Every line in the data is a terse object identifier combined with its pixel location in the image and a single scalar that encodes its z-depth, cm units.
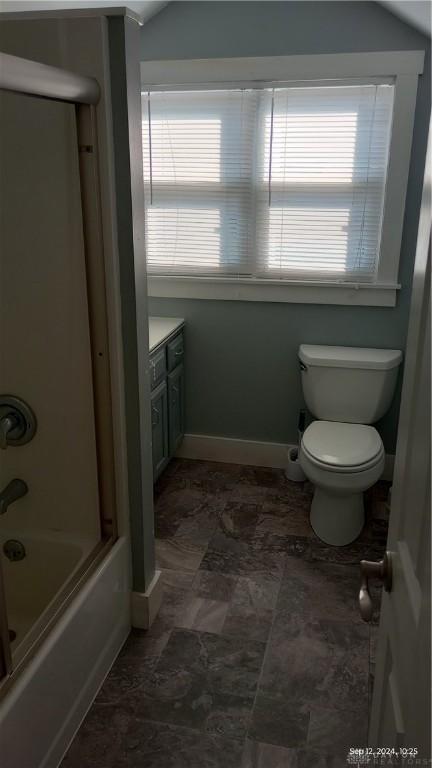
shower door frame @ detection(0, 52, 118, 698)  135
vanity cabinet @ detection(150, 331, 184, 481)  282
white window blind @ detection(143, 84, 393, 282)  284
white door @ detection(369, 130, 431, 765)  79
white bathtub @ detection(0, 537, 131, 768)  146
